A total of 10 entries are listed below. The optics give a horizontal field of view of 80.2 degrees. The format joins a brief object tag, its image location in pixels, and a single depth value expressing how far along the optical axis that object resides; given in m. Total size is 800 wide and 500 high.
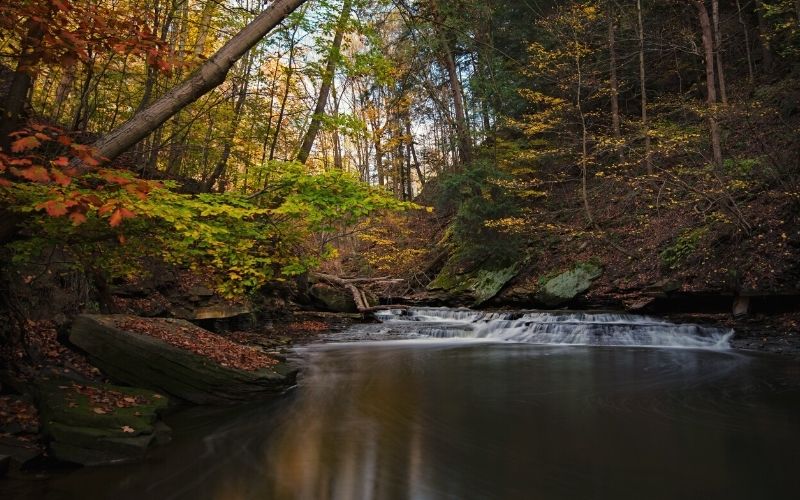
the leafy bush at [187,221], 3.86
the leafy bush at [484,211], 16.70
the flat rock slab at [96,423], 4.59
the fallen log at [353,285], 17.75
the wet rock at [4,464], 4.13
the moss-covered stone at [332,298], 17.78
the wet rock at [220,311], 11.71
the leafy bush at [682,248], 12.84
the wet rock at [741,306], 11.47
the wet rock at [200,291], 11.93
